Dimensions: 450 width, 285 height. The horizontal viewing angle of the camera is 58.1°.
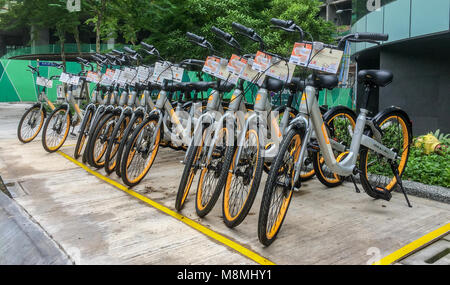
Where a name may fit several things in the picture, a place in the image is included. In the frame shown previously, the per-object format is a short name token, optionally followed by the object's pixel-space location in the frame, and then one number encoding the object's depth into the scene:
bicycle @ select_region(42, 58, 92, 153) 6.74
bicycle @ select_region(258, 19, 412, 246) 3.01
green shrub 4.48
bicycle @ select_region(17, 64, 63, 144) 7.43
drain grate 2.82
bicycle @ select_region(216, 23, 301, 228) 3.29
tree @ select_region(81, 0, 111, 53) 11.23
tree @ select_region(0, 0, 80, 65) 11.86
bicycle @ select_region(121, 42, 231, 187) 4.50
